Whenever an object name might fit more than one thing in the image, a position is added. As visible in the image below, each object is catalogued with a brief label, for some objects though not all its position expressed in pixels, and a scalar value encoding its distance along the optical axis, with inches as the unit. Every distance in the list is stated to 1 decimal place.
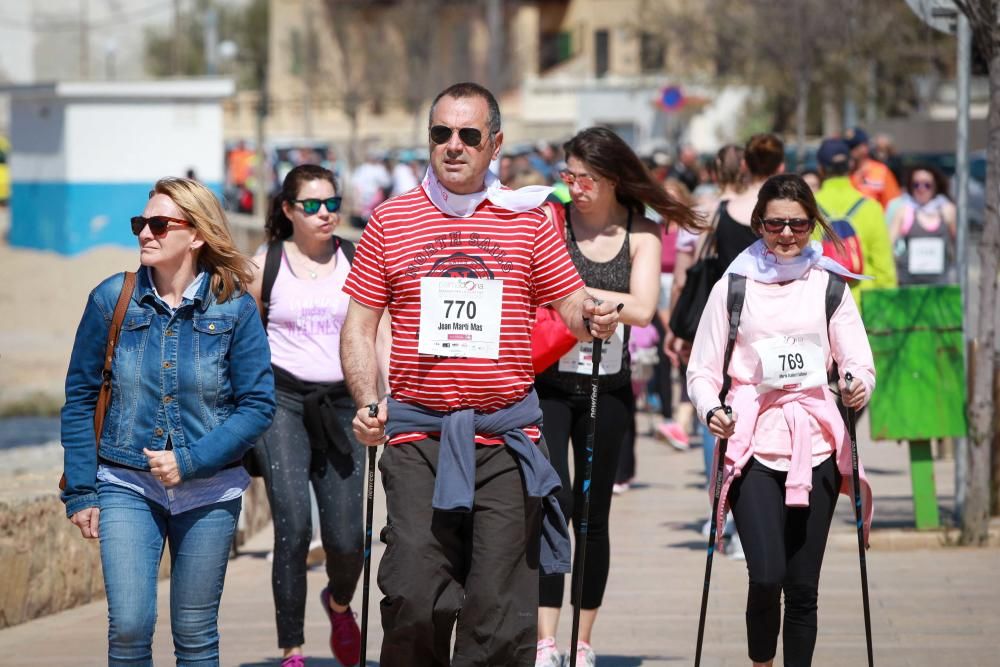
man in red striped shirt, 396.8
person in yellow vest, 826.8
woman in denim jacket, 389.7
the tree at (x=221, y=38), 6619.1
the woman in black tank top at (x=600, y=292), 514.3
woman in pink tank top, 526.0
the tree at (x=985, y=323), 687.1
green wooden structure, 733.3
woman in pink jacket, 444.5
